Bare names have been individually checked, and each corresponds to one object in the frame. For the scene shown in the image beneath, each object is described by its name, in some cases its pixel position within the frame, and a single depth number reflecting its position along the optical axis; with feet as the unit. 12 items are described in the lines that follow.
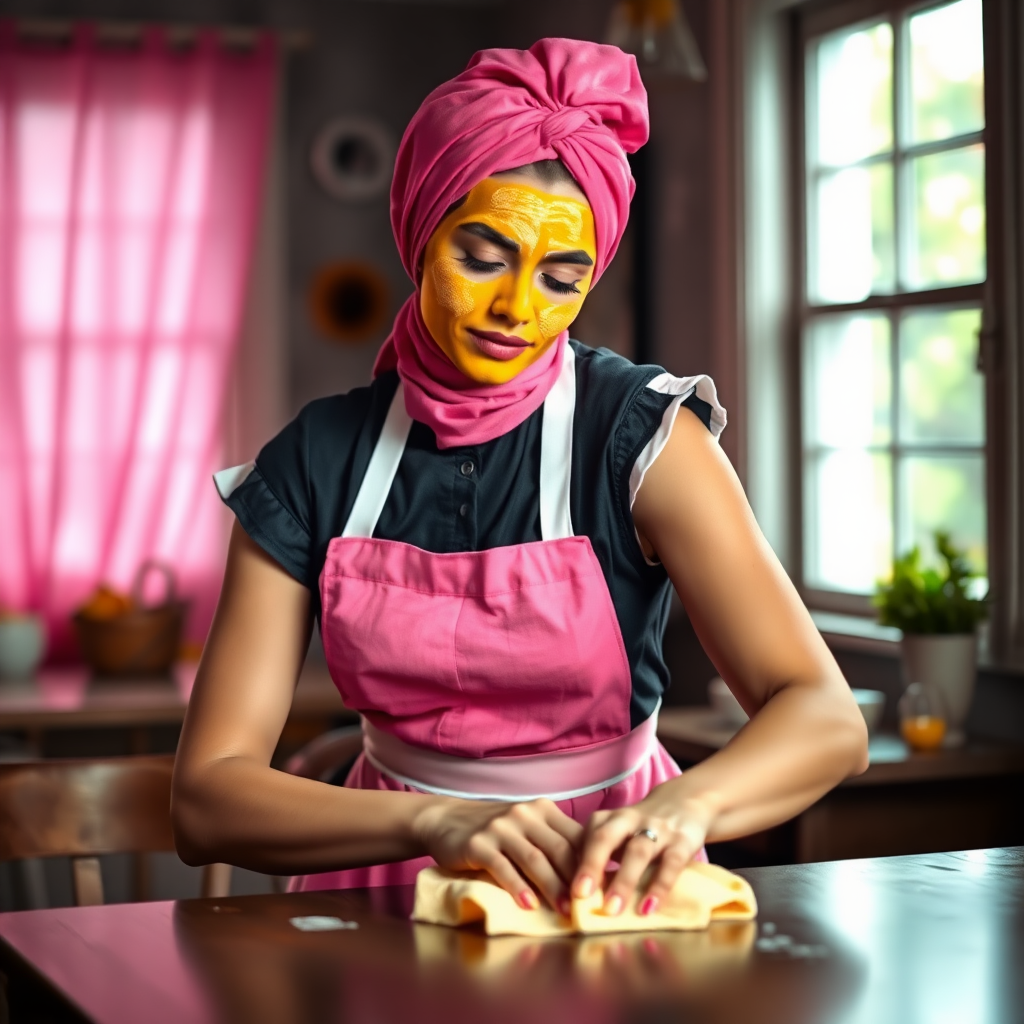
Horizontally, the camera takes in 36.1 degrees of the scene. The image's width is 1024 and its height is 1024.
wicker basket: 13.87
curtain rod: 15.40
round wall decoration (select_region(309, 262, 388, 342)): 16.60
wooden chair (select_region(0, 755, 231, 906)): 5.34
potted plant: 9.35
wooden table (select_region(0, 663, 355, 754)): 11.77
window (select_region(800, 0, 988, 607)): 10.38
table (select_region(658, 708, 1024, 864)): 8.81
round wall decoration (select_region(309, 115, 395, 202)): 16.56
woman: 4.60
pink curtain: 15.38
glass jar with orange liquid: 9.22
